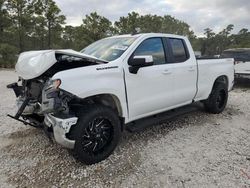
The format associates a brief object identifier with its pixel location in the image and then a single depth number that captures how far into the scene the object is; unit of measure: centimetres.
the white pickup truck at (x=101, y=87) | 232
